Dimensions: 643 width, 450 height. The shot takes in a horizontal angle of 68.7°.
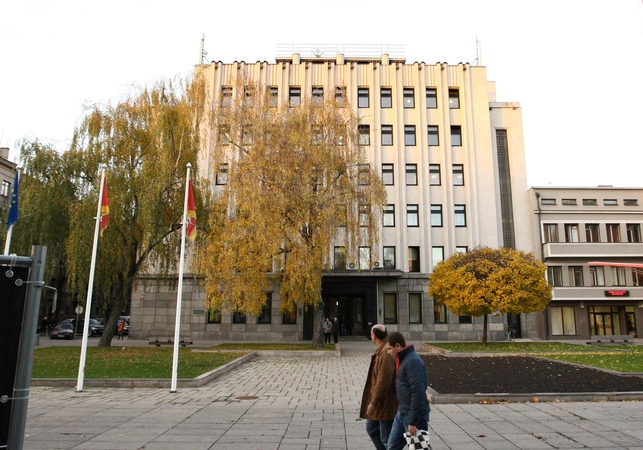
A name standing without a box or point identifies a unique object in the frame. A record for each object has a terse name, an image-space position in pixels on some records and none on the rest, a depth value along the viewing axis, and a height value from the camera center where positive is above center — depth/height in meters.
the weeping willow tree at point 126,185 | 21.61 +5.91
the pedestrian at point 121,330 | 34.06 -1.43
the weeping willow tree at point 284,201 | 22.92 +5.57
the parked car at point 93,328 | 40.97 -1.57
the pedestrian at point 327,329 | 29.72 -1.07
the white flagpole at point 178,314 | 12.17 -0.11
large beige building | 33.16 +9.18
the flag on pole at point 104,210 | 13.95 +2.96
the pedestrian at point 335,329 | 29.39 -1.07
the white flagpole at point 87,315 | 12.24 -0.16
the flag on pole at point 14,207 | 8.83 +2.09
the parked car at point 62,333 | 35.96 -1.77
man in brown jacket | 5.35 -0.98
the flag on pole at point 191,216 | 14.32 +2.91
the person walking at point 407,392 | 4.75 -0.82
